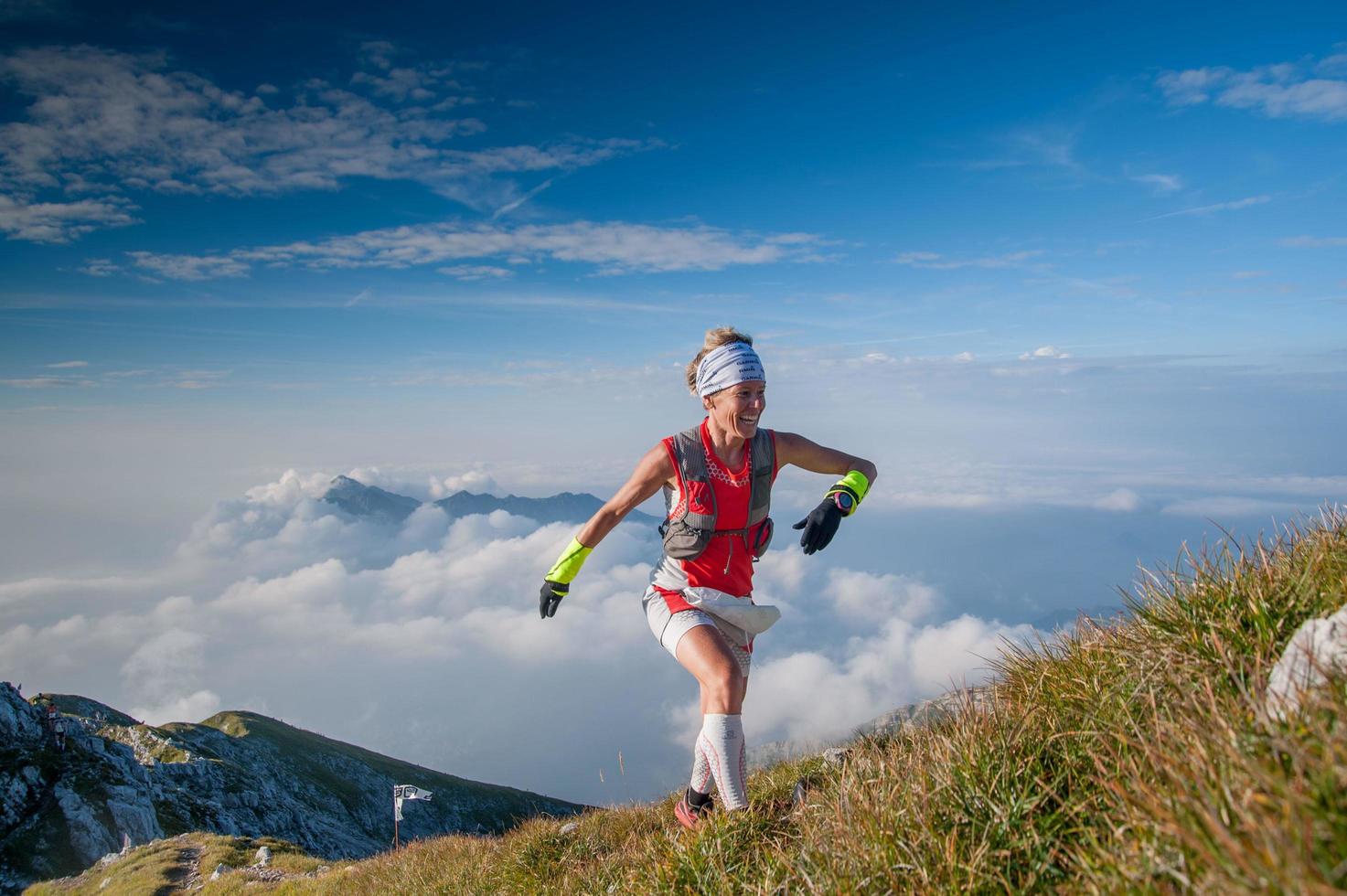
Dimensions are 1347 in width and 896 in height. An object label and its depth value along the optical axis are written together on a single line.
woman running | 5.67
